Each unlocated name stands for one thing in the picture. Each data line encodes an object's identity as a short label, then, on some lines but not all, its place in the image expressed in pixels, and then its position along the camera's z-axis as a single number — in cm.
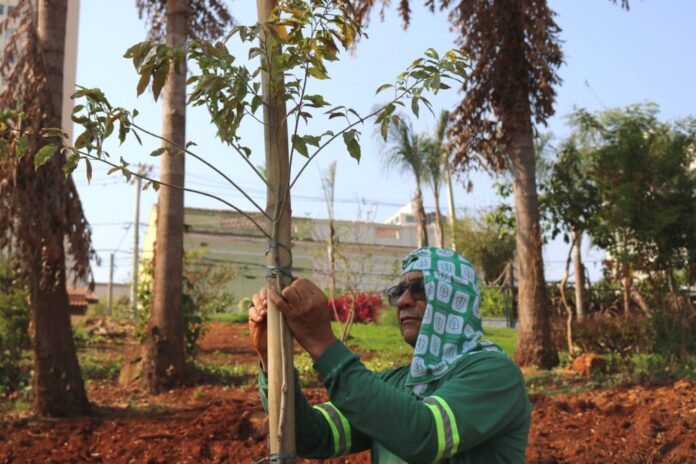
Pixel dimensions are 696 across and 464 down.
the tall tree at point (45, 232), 835
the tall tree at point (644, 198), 1224
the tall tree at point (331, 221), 1959
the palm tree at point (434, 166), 2380
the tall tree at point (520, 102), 1130
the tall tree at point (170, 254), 1045
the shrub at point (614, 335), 1149
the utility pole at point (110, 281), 4381
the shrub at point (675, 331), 1035
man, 199
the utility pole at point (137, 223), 3153
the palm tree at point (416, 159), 2273
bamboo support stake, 212
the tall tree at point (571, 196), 1331
